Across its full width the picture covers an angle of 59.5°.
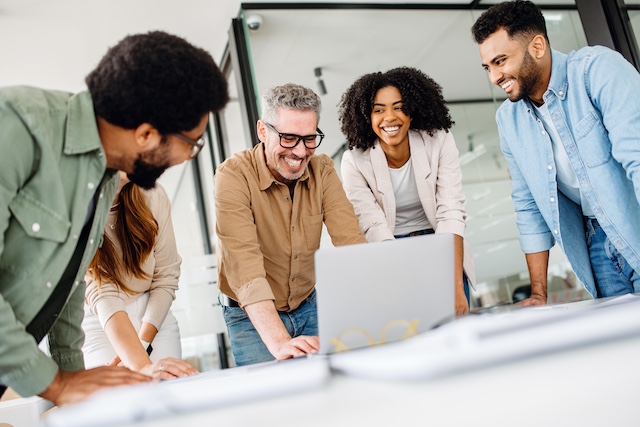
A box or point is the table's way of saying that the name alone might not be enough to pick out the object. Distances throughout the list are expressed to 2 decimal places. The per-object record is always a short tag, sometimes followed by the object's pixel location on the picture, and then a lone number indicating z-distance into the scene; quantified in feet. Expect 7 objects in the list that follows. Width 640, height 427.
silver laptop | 3.36
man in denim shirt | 5.63
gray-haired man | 5.87
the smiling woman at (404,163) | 6.98
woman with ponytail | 5.74
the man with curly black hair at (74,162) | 3.34
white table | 2.01
